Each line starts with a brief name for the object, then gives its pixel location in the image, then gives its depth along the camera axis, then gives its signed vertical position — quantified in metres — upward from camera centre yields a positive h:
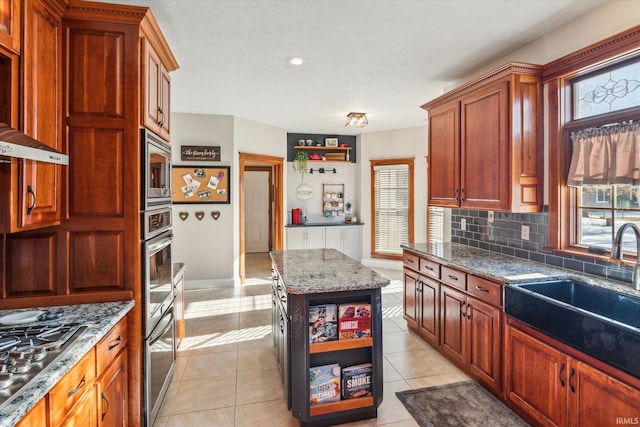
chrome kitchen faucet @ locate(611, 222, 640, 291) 1.88 -0.23
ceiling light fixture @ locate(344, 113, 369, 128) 5.08 +1.42
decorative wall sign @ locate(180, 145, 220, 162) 5.00 +0.89
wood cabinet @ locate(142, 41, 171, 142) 1.97 +0.77
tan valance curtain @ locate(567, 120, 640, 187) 2.05 +0.37
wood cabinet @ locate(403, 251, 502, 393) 2.34 -0.85
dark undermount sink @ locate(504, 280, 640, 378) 1.49 -0.57
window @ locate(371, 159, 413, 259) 6.30 +0.10
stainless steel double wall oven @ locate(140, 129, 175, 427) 1.96 -0.40
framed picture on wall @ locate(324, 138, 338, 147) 6.64 +1.38
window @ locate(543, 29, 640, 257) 2.09 +0.46
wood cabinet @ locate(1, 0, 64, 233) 1.46 +0.45
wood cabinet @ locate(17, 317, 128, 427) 1.16 -0.75
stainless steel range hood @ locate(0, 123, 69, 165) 1.17 +0.24
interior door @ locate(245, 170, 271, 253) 8.43 +0.04
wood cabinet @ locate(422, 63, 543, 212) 2.56 +0.58
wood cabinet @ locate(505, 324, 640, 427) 1.54 -0.93
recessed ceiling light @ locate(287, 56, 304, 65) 3.06 +1.41
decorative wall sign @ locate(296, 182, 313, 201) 6.61 +0.41
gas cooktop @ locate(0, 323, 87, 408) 1.10 -0.53
